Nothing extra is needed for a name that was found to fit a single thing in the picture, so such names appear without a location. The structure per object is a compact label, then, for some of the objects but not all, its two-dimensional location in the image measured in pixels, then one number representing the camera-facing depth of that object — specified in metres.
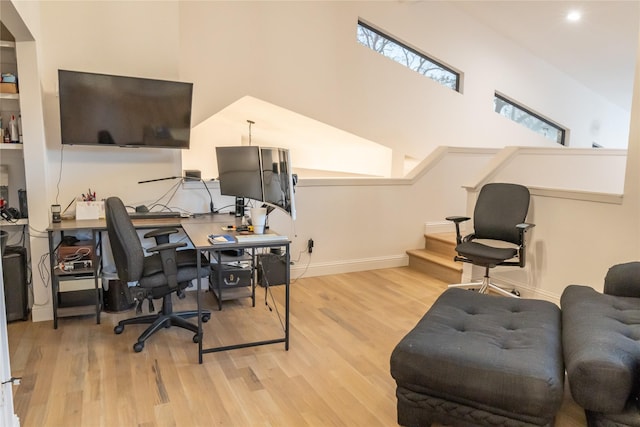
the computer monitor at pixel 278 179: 2.93
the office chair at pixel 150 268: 2.82
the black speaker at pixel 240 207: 3.90
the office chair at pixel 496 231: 3.77
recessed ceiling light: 5.42
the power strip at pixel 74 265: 3.36
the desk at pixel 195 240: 2.82
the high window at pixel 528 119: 6.73
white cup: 3.10
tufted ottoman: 1.85
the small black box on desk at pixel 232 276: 3.82
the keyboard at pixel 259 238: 2.90
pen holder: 3.56
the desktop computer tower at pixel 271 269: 4.04
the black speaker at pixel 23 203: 3.49
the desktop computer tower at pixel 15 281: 3.36
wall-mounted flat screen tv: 3.39
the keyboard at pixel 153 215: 3.74
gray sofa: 1.79
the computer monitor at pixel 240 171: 3.42
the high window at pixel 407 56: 5.57
